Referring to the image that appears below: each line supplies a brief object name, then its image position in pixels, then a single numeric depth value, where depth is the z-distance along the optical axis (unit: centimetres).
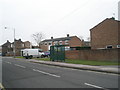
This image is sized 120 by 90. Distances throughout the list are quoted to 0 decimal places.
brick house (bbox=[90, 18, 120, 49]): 1918
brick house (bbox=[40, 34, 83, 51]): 4370
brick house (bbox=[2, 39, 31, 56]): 5608
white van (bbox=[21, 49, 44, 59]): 2441
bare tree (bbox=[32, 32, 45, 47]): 4674
